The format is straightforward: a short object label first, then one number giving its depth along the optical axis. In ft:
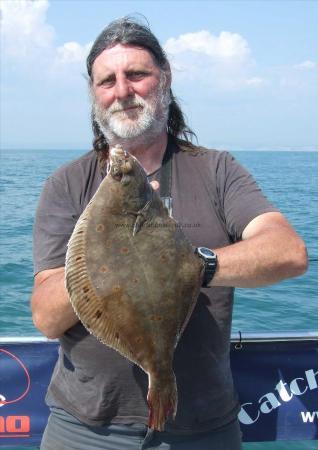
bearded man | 8.77
